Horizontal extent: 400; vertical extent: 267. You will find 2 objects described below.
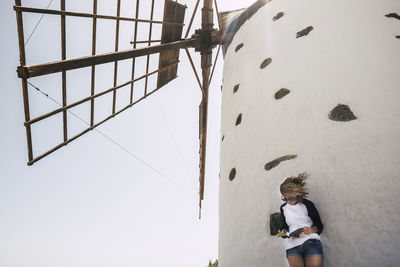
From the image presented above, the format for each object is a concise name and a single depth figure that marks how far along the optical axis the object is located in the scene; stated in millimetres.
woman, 2039
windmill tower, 2227
